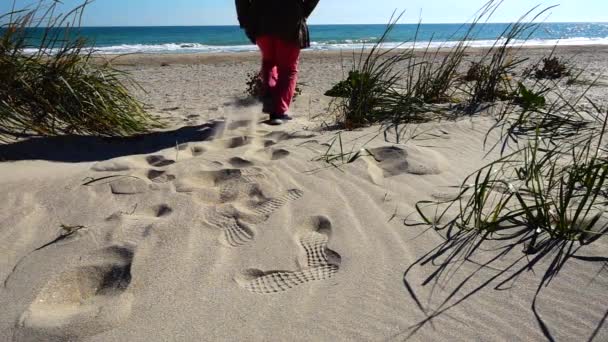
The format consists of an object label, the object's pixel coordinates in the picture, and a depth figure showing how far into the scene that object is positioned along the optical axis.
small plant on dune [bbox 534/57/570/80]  5.72
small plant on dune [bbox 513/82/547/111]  3.39
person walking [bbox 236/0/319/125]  3.73
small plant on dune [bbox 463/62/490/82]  3.97
